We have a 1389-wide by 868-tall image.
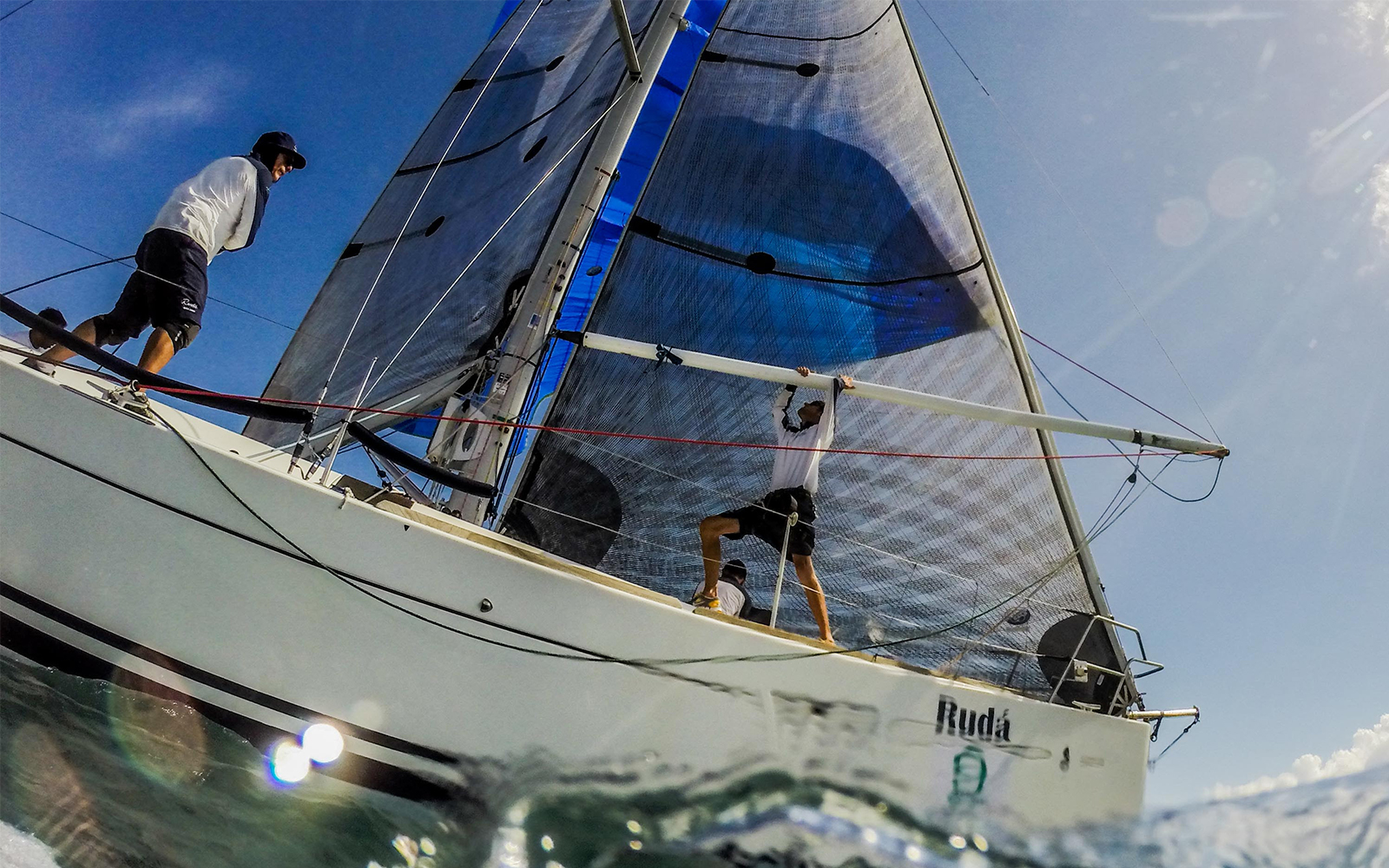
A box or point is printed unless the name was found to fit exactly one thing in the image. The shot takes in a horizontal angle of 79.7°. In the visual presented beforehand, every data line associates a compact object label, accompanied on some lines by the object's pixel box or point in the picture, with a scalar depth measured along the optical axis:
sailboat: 2.43
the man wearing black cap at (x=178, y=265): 3.21
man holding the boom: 3.83
